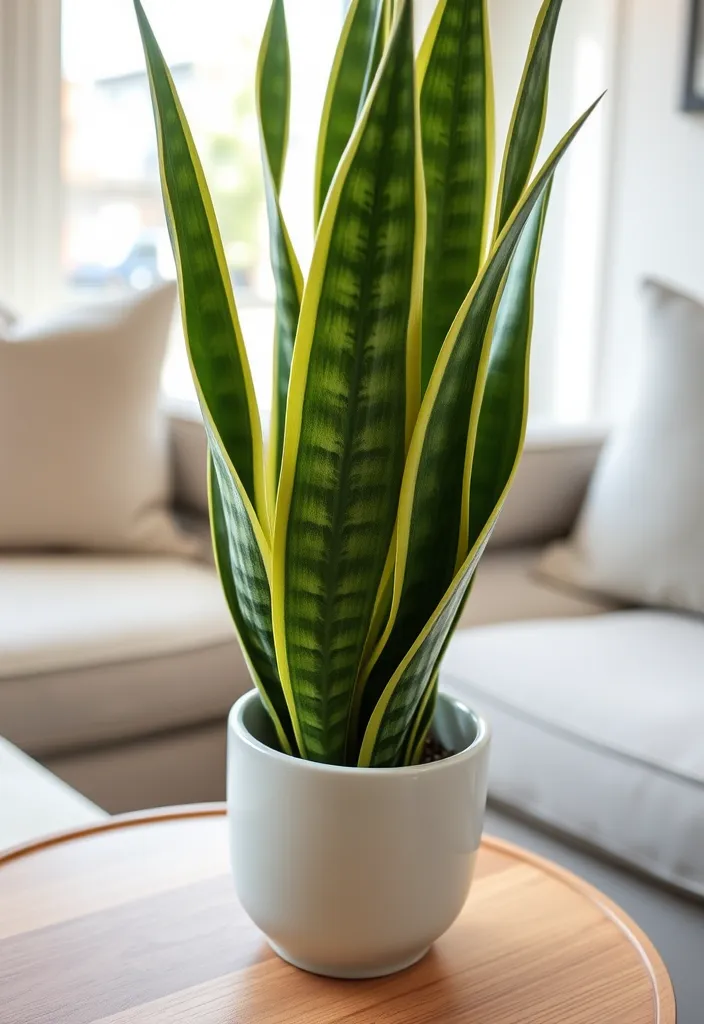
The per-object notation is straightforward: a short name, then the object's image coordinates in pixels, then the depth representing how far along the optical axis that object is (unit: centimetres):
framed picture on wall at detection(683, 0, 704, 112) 249
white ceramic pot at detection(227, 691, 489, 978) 63
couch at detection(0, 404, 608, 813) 154
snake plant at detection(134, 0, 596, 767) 58
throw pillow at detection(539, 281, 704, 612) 176
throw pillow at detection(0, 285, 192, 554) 190
